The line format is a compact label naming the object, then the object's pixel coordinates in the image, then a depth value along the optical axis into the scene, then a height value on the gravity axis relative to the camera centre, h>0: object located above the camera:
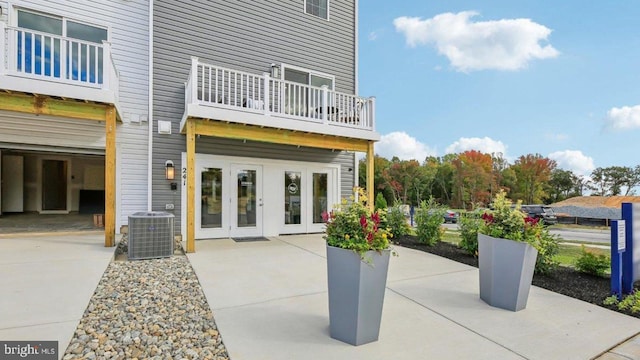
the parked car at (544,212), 22.06 -2.02
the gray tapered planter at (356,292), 2.80 -0.96
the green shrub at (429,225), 8.02 -1.03
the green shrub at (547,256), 5.40 -1.23
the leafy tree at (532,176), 34.00 +0.77
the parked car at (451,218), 24.55 -2.61
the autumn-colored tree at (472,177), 35.19 +0.71
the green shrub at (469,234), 6.81 -1.08
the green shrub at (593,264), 5.34 -1.35
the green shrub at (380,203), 14.99 -0.90
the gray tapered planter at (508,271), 3.77 -1.05
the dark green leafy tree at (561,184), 36.81 -0.07
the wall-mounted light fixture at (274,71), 9.29 +3.25
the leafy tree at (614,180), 34.22 +0.36
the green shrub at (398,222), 9.20 -1.10
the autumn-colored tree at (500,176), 35.22 +0.83
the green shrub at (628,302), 3.92 -1.49
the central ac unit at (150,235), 5.75 -0.93
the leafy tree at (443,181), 40.88 +0.34
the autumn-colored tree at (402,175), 39.69 +1.07
